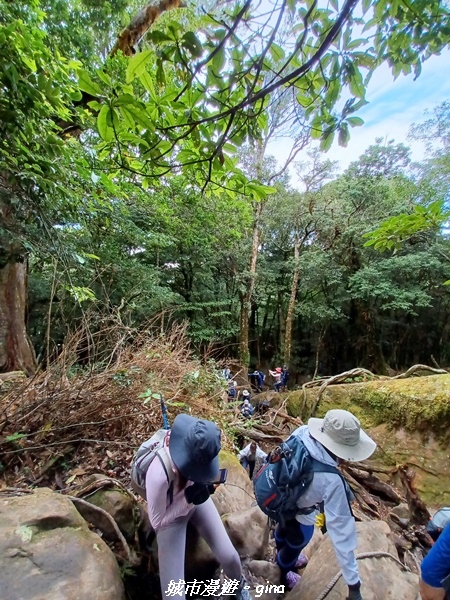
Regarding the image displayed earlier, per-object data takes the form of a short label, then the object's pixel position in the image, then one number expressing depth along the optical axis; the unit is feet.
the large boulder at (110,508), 5.88
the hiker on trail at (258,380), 38.20
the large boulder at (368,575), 5.25
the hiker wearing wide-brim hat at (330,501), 5.03
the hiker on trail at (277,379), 35.02
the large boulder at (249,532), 6.84
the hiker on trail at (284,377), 36.42
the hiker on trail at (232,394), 19.55
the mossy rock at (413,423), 12.91
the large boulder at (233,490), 7.89
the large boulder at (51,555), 4.09
